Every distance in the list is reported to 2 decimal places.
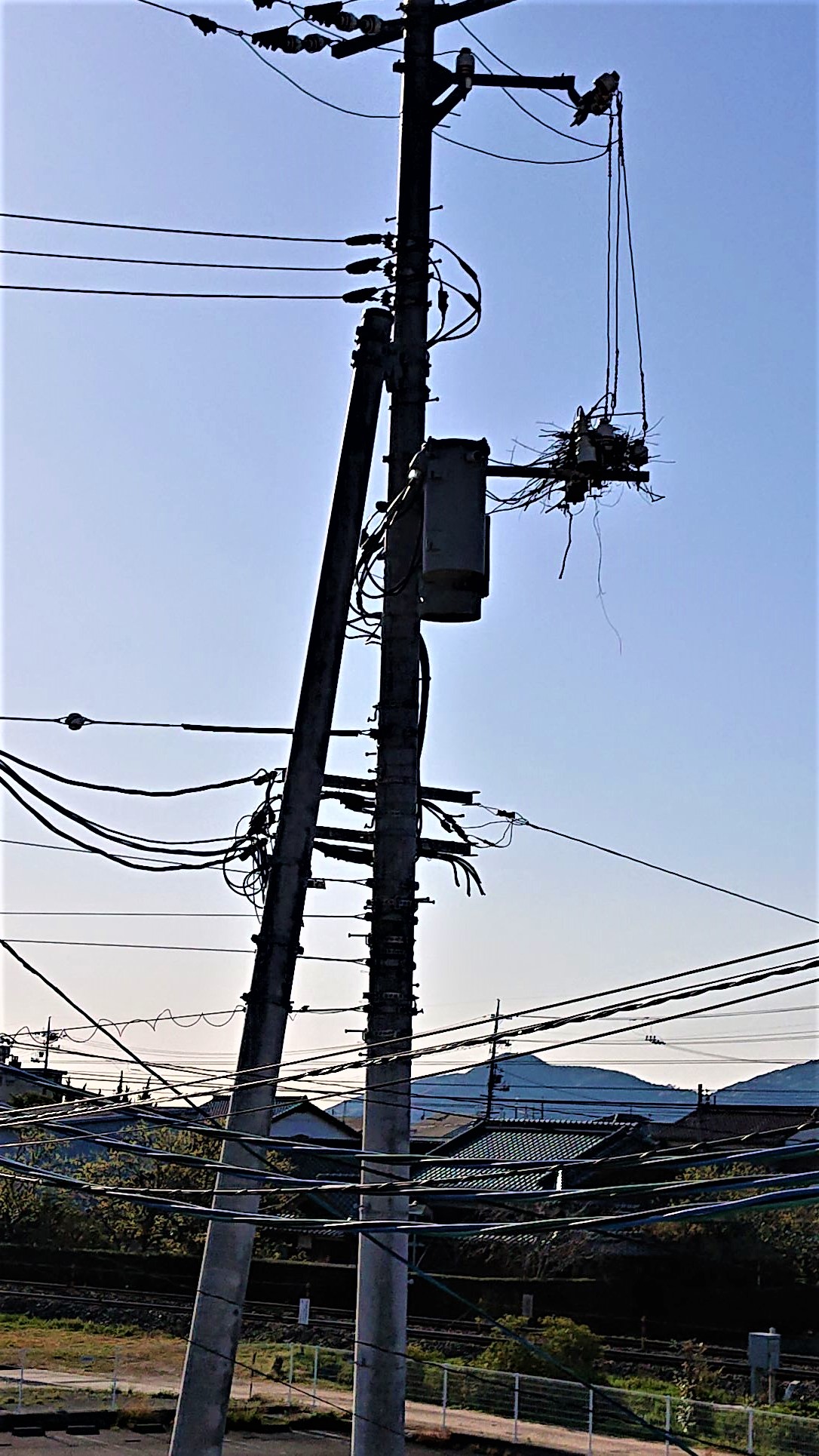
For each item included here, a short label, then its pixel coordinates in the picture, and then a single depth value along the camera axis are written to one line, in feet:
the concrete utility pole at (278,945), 27.94
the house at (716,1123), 184.24
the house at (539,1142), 153.89
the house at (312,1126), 230.68
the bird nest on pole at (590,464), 34.42
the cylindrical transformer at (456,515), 30.99
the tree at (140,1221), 145.28
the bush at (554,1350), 93.97
